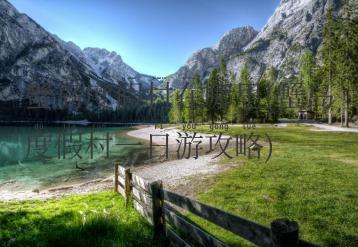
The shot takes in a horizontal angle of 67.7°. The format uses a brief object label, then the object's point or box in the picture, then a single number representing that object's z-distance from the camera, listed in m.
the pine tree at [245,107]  71.31
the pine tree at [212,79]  74.80
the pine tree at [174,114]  102.06
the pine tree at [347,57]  59.91
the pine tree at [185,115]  98.13
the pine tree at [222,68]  77.31
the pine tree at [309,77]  90.56
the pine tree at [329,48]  68.44
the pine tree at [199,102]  76.88
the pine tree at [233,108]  84.56
